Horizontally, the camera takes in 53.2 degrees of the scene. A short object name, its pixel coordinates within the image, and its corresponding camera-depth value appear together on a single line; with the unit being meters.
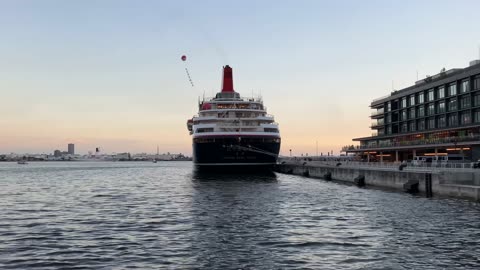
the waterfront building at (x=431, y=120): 89.44
